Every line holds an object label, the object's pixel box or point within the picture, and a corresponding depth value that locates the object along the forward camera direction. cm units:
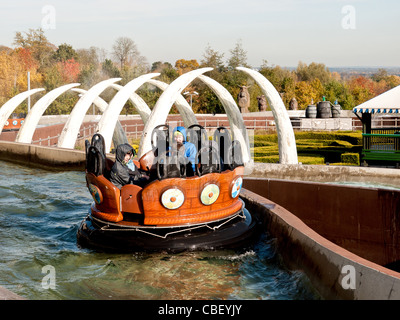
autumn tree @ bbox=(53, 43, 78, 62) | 9250
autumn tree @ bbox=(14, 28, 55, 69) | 9024
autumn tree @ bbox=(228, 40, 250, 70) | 6706
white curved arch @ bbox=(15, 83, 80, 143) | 2312
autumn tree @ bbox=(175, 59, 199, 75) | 9938
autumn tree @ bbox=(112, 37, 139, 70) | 8869
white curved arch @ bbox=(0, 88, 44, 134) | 2476
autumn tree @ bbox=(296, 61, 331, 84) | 9052
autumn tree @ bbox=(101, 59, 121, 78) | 7025
